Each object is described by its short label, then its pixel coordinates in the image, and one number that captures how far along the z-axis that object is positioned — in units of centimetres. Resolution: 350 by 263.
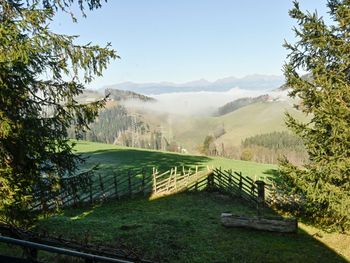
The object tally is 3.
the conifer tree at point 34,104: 770
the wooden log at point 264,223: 1475
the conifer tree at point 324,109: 1234
